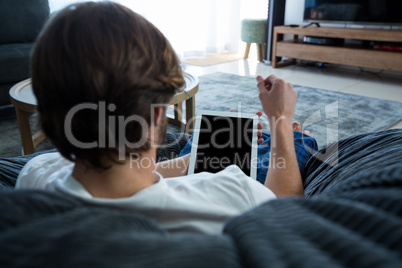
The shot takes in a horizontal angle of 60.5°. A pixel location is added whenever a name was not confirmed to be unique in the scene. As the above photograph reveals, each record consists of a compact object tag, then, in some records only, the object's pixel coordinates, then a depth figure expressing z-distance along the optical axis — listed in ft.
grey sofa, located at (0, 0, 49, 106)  8.02
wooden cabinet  10.64
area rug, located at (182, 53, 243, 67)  14.75
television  11.02
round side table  5.25
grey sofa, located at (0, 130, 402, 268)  1.11
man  1.57
